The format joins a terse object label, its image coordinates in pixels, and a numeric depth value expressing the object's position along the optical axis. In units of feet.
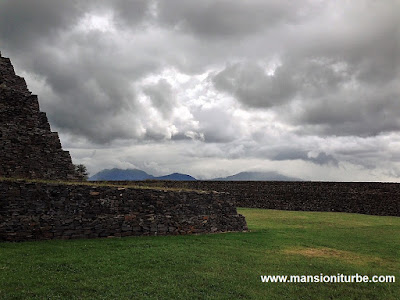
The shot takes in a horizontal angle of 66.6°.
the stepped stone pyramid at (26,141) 57.41
